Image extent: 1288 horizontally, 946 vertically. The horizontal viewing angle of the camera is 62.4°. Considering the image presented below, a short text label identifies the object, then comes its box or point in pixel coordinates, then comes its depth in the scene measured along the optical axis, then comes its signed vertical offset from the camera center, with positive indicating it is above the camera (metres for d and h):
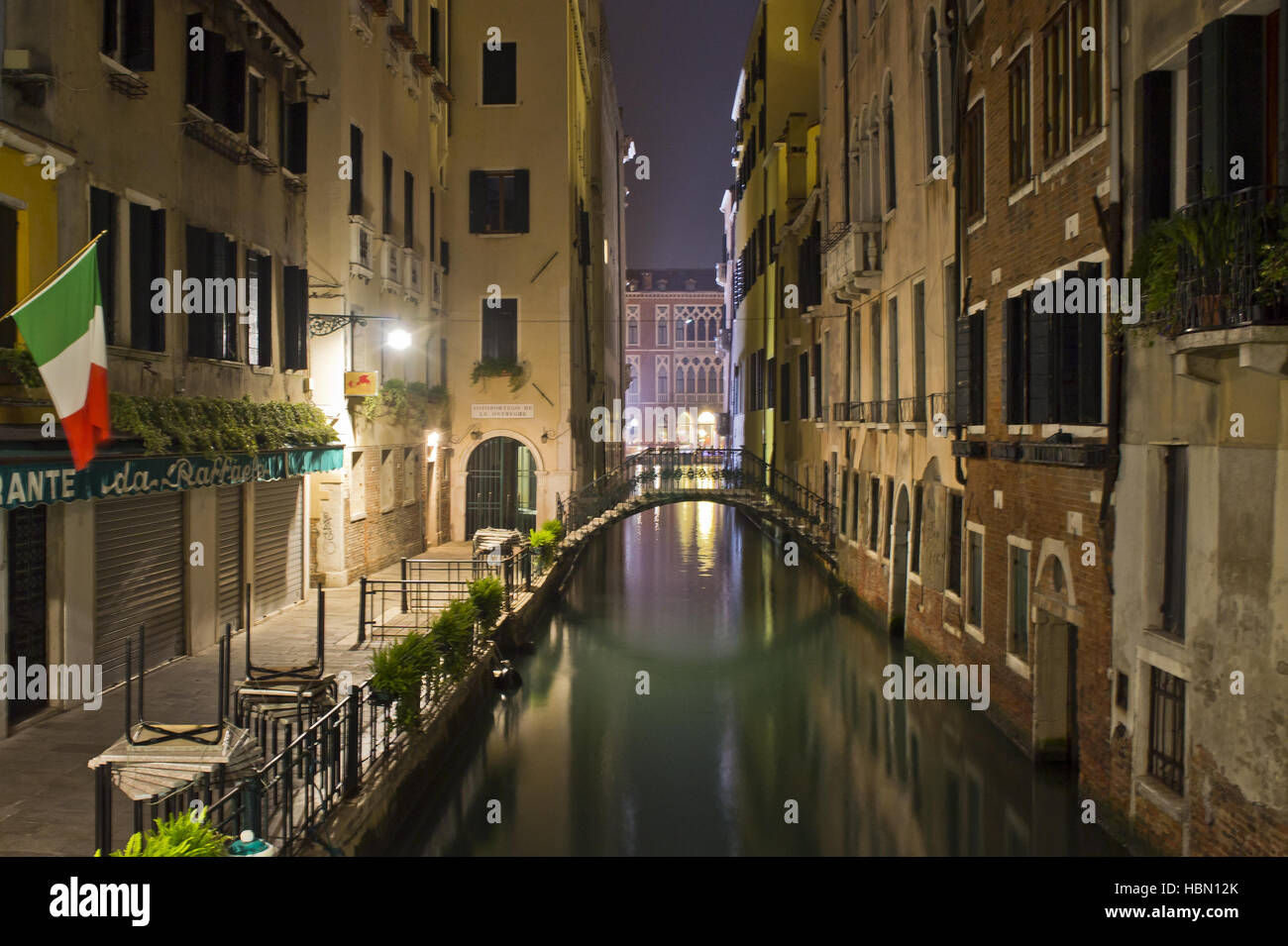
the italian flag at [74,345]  7.65 +0.82
